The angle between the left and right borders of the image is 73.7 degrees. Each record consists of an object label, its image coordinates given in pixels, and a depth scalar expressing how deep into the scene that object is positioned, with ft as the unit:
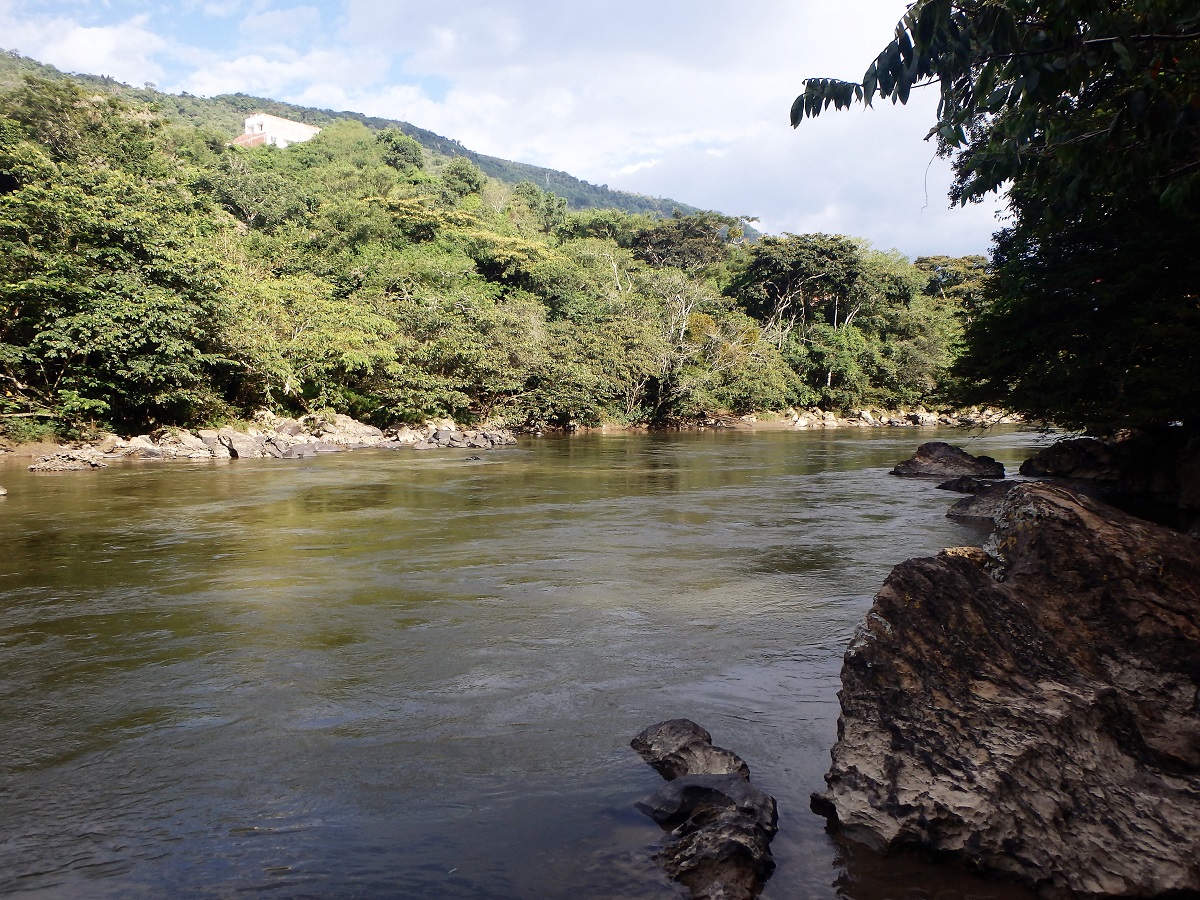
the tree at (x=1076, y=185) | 14.65
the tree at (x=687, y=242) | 197.36
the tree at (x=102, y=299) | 69.67
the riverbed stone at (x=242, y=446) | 79.64
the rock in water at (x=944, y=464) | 63.10
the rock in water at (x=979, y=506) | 42.37
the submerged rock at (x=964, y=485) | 54.70
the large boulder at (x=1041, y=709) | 10.94
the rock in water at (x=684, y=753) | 13.83
